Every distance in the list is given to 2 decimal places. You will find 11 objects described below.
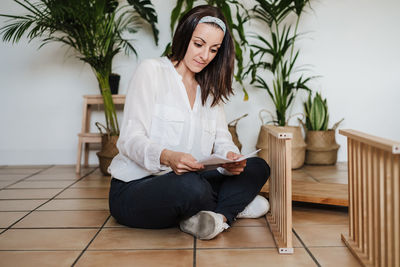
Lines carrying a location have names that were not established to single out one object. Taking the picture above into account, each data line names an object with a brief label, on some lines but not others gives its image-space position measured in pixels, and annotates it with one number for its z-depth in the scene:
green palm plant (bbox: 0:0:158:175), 2.52
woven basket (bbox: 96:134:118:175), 2.77
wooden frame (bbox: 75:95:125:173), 2.95
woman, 1.34
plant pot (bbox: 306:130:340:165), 3.04
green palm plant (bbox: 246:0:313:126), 2.85
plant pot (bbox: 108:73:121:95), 2.96
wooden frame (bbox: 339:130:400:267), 0.92
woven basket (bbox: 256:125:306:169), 2.90
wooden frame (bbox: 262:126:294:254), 1.23
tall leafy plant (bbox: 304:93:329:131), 3.06
